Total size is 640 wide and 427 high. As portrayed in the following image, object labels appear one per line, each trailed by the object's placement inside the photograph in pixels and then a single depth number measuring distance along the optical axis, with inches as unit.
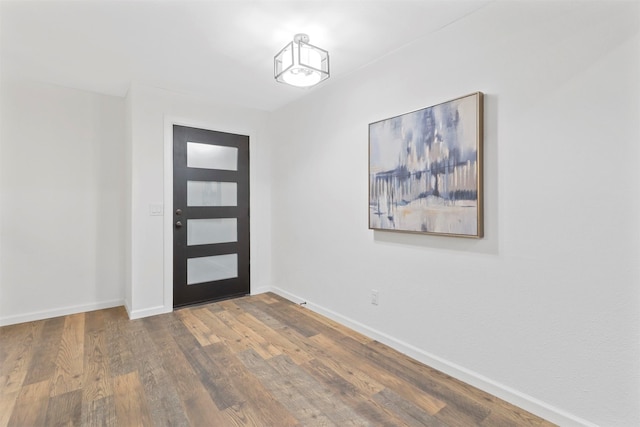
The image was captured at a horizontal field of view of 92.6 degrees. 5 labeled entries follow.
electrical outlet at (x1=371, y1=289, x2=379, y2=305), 103.9
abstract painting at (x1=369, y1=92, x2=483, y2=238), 75.9
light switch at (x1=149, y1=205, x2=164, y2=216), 127.2
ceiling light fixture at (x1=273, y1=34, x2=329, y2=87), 83.7
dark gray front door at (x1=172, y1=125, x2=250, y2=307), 135.9
